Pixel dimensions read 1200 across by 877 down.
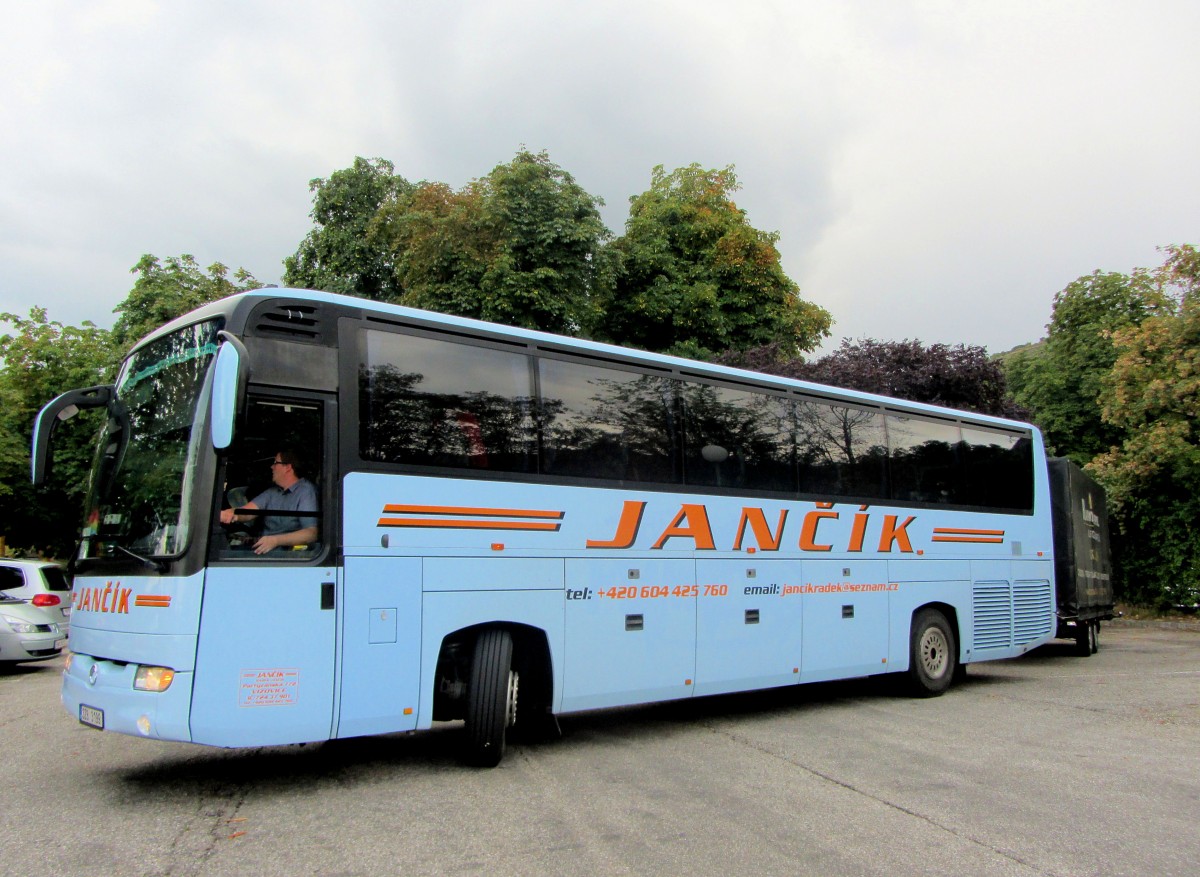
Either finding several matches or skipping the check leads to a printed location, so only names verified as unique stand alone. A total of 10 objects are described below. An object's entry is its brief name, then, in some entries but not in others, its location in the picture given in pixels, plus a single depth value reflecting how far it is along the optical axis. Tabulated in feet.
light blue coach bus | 20.10
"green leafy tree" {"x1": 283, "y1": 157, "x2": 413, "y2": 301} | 107.76
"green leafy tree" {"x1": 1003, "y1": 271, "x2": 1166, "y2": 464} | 110.01
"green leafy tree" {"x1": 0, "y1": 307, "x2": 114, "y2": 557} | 90.68
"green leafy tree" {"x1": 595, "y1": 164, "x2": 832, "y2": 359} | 99.96
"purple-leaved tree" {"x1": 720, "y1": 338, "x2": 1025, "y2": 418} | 78.02
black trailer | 49.93
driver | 20.75
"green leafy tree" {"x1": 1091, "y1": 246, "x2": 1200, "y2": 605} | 82.23
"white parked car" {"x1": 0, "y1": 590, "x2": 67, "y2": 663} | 45.96
